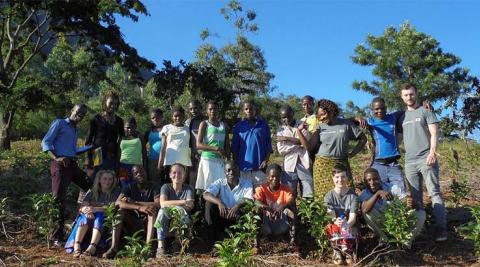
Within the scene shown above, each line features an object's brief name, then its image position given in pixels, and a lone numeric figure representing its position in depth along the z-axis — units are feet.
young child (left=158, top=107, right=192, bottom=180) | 20.02
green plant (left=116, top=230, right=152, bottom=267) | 15.10
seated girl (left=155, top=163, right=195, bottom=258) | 16.78
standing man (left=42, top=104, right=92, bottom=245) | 18.08
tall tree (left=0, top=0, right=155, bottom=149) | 37.04
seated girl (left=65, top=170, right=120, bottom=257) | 17.25
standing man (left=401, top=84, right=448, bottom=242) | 17.26
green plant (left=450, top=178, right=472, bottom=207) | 21.16
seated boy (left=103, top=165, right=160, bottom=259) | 17.22
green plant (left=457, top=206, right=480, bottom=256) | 15.69
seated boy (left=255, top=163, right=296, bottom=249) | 17.02
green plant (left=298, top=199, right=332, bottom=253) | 16.48
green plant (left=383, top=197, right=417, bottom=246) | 15.90
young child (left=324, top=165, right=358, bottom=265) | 16.31
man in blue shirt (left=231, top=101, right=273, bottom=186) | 18.97
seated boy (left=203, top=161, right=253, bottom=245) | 17.34
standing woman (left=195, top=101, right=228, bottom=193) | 19.21
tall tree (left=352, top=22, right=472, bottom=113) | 66.08
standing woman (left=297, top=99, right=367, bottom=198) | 18.08
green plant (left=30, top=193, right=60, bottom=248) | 18.08
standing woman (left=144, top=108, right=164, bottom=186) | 20.93
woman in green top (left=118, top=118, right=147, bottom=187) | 20.20
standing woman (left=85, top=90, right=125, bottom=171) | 19.27
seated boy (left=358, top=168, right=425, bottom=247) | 16.57
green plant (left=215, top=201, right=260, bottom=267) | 14.46
